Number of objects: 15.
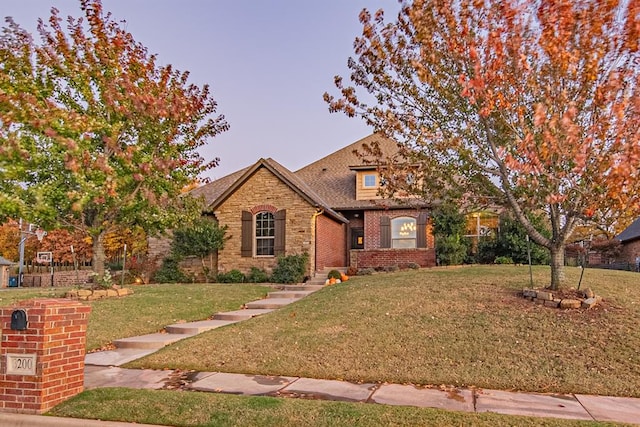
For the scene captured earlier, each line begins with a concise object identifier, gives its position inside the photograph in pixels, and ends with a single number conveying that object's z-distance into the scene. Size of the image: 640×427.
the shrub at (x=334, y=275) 16.45
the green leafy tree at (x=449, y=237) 18.69
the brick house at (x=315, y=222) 18.20
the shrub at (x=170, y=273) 18.70
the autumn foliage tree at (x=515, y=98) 4.73
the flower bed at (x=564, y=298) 8.48
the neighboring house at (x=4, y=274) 27.52
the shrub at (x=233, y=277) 17.97
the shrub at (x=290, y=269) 17.28
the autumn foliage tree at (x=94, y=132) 11.02
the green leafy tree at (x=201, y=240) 18.38
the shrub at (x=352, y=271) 18.85
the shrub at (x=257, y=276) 17.83
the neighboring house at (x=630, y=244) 25.39
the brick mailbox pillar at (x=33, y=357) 5.18
